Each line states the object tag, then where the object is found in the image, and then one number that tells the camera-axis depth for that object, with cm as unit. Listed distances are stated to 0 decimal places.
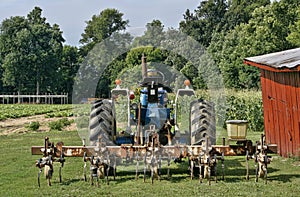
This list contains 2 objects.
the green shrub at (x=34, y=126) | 2128
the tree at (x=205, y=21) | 5534
